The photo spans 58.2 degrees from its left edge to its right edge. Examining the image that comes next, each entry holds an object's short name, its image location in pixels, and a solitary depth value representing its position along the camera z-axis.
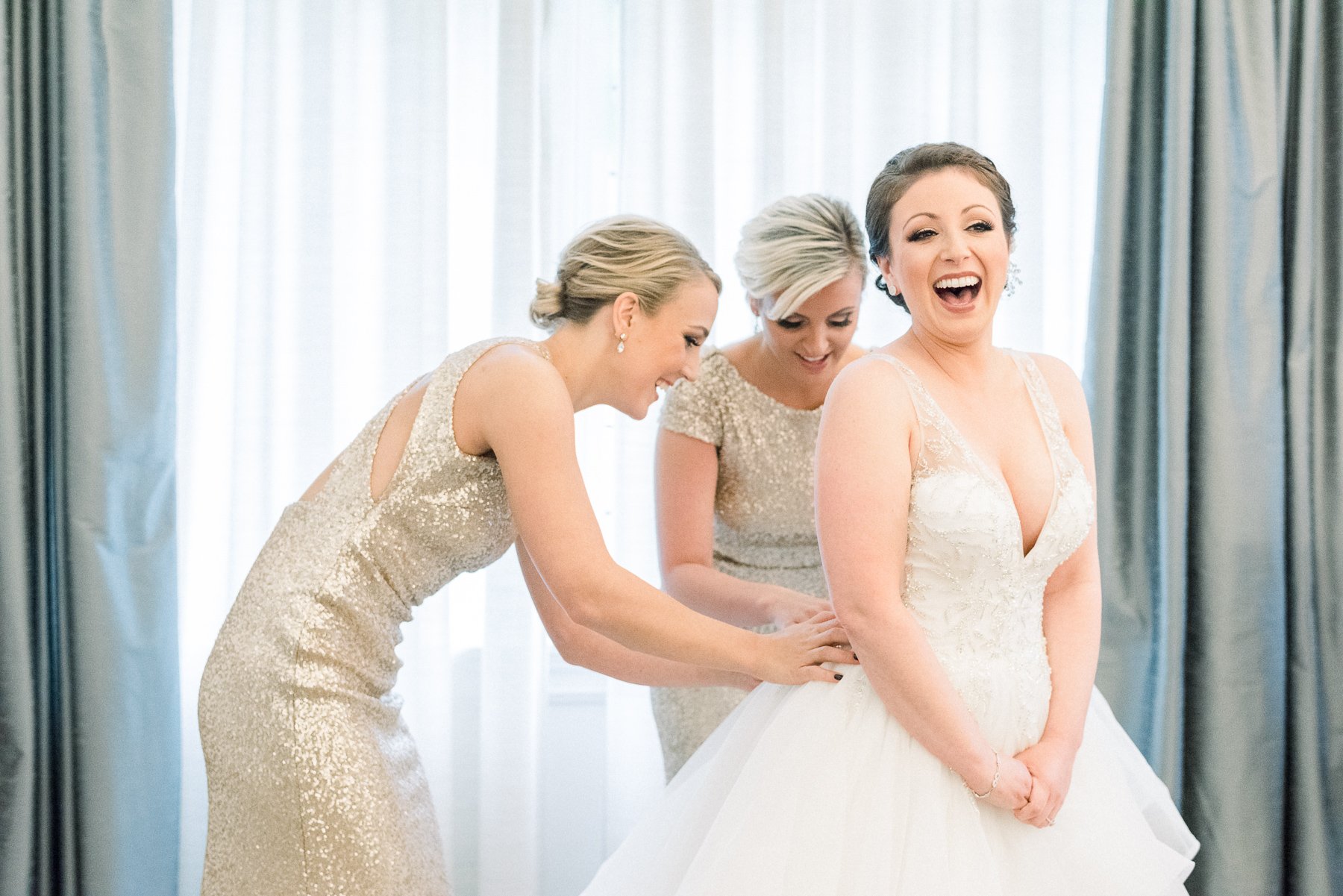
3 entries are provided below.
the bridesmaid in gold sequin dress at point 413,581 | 1.54
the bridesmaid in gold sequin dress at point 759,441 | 1.98
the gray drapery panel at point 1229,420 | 2.79
